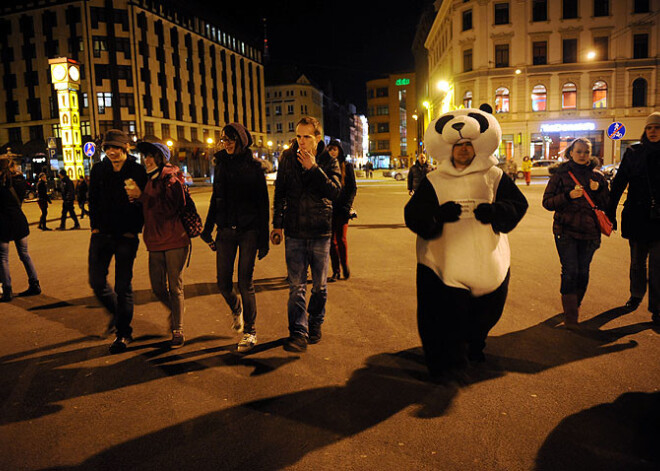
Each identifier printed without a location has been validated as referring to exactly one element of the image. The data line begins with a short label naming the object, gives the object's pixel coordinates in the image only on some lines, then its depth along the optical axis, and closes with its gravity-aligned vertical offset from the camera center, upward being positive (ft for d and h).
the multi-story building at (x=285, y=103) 355.97 +53.25
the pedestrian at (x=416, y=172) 41.27 +0.40
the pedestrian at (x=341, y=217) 23.25 -1.61
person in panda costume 12.26 -1.37
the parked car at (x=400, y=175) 148.98 +0.77
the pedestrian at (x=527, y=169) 95.86 +0.61
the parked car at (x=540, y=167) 120.06 +0.99
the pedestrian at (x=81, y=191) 51.85 -0.03
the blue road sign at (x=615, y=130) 71.87 +5.27
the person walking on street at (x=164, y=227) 15.34 -1.14
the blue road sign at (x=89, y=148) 82.94 +6.67
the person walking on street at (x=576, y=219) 16.48 -1.52
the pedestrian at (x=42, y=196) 49.33 -0.35
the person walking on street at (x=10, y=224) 21.43 -1.25
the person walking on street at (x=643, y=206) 16.55 -1.21
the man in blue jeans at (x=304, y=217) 14.94 -1.00
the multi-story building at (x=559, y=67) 137.59 +27.67
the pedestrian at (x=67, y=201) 48.91 -0.89
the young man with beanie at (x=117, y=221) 15.33 -0.93
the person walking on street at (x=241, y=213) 15.10 -0.81
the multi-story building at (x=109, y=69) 177.88 +43.14
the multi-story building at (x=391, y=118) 334.24 +38.64
